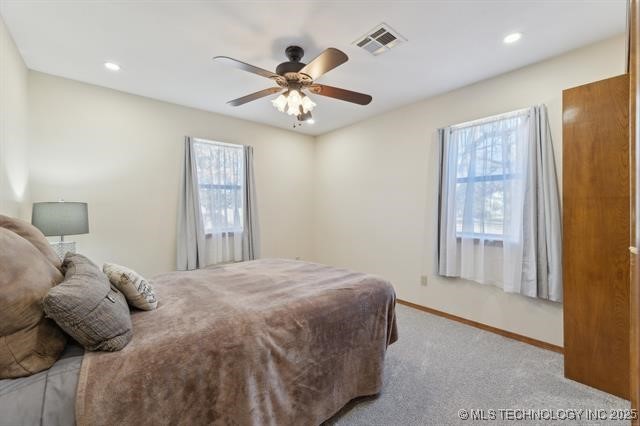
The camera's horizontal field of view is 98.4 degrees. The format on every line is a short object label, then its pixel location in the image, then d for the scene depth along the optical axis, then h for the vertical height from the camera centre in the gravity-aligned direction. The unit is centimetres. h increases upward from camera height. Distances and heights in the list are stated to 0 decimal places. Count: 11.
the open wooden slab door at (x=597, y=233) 188 -19
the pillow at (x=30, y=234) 125 -11
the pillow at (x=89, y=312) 101 -40
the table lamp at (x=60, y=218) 226 -6
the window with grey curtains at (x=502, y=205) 249 +3
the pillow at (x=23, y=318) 96 -38
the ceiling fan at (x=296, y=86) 197 +99
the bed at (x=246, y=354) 105 -68
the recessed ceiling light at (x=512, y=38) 219 +137
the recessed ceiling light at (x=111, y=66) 259 +137
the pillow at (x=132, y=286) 147 -41
